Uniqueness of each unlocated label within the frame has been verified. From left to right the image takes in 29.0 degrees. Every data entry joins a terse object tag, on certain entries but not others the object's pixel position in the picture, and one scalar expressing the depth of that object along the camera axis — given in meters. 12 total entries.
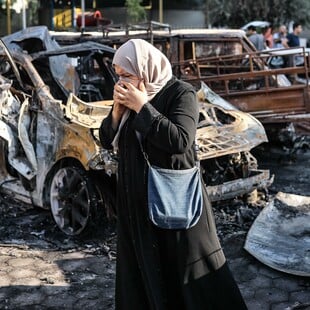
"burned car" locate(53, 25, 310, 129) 8.76
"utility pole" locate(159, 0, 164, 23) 22.45
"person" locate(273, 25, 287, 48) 14.86
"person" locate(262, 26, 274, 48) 15.55
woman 2.68
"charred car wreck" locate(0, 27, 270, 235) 5.43
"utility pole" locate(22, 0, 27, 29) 18.20
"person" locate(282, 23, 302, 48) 14.55
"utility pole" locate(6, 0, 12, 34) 19.52
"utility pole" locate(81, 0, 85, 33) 17.96
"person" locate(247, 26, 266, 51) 13.05
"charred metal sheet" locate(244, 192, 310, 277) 4.58
